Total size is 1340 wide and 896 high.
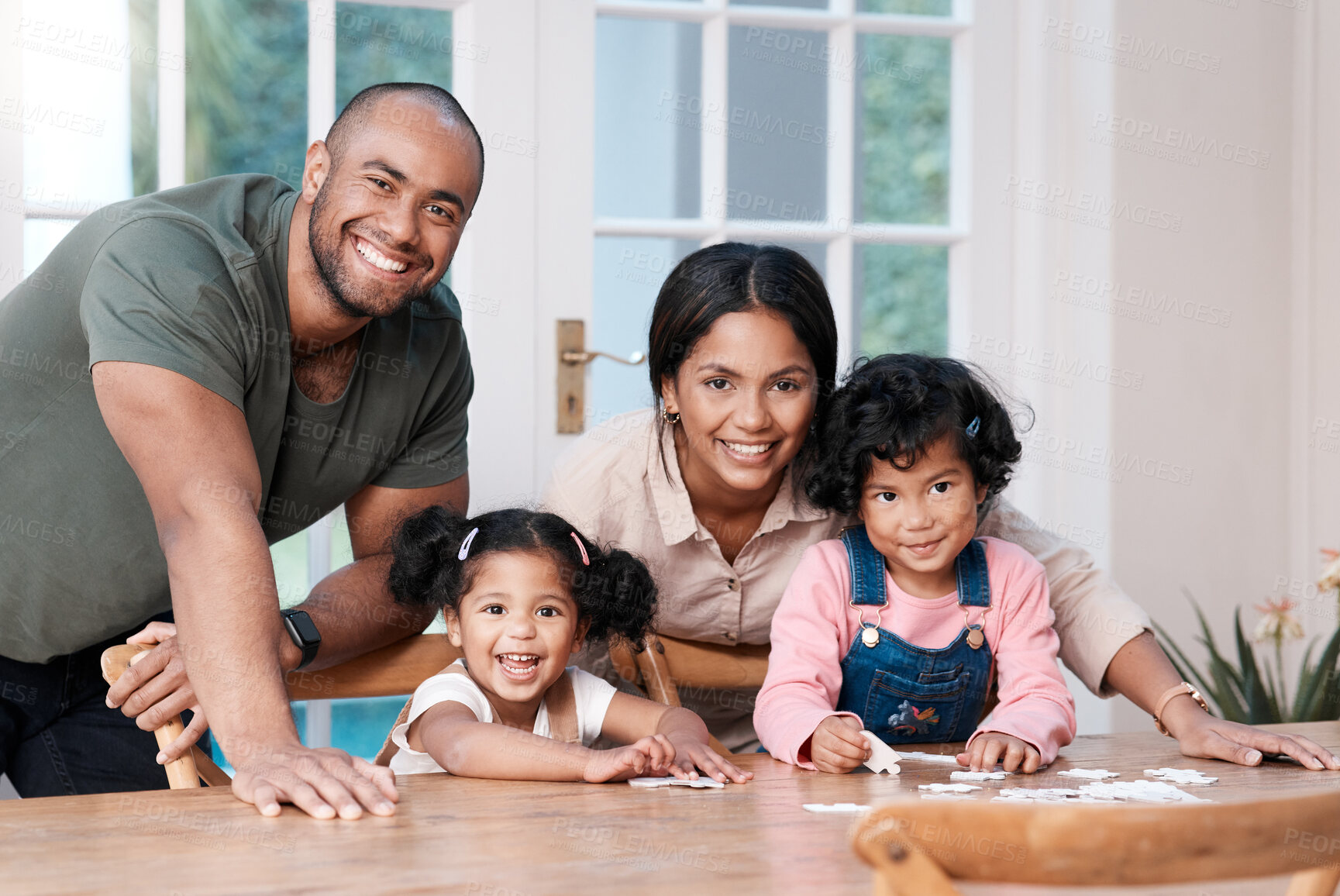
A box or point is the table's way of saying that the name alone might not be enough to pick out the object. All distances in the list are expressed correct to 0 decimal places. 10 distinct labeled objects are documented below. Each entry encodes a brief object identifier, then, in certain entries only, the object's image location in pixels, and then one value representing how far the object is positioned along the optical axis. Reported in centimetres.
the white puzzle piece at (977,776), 249
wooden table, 221
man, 249
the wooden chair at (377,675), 262
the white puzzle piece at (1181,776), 249
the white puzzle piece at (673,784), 245
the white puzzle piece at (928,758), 257
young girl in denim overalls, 267
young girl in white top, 261
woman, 270
